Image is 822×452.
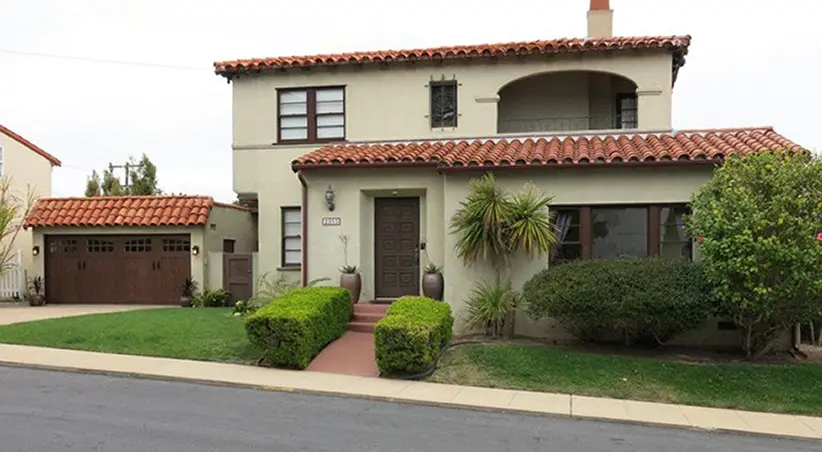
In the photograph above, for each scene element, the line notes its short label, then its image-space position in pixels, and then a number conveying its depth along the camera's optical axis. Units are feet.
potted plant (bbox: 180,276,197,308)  55.47
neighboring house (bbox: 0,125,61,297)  65.92
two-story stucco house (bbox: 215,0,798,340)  38.78
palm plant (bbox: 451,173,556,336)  36.81
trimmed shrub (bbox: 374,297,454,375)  29.91
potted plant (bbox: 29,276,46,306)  59.36
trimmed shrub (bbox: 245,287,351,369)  31.37
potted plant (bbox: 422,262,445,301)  40.50
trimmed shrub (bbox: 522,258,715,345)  31.30
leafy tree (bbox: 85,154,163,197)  105.09
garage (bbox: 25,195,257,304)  57.67
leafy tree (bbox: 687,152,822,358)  27.89
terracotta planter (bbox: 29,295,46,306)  59.31
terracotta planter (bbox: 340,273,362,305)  41.81
